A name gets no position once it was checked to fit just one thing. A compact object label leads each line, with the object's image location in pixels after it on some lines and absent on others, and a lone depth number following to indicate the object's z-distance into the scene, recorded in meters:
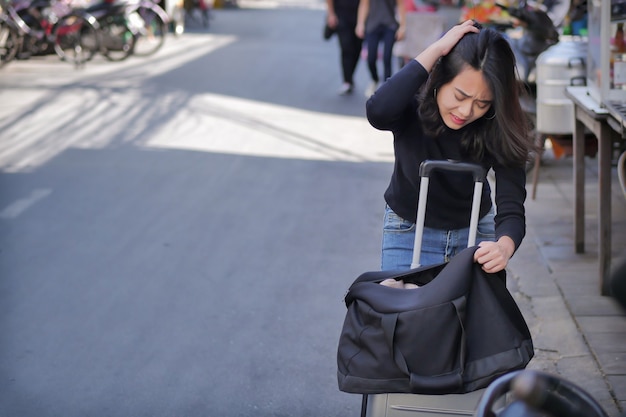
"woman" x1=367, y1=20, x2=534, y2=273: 3.14
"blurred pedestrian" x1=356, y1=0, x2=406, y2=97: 12.68
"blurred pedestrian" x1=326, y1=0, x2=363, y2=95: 13.48
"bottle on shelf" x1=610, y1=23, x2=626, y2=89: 5.52
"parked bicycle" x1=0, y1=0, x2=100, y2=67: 15.99
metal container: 7.33
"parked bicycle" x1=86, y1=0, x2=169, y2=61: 16.81
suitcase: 2.96
